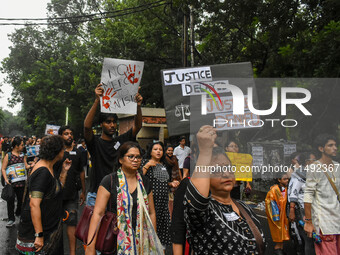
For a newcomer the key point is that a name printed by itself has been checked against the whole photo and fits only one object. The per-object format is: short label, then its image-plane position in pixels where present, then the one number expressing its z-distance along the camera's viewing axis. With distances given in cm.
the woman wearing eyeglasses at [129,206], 297
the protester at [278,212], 544
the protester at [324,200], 395
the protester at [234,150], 504
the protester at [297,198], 492
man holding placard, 392
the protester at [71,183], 473
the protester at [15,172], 701
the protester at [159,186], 439
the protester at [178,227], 248
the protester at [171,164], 760
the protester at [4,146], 1333
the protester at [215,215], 200
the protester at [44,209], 319
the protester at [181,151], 933
